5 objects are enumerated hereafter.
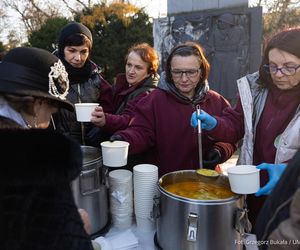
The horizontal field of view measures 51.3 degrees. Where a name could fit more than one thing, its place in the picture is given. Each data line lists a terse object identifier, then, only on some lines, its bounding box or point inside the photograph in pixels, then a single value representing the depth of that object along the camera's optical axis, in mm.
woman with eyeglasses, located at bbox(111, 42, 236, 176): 1774
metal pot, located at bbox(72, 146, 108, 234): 1300
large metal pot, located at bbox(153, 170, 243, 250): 1123
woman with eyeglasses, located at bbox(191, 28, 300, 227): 1479
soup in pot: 1286
